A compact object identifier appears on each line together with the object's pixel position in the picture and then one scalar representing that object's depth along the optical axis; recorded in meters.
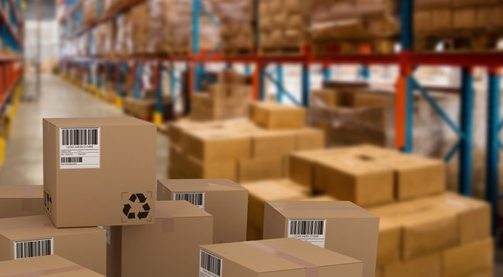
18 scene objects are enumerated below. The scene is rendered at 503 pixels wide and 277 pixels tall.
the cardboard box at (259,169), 5.17
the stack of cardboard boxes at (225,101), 8.03
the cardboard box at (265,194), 3.68
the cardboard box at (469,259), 3.64
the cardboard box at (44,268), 1.44
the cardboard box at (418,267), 3.41
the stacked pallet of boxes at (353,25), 5.04
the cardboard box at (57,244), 1.65
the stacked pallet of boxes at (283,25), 6.27
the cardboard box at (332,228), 1.89
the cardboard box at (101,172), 1.78
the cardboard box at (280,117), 5.47
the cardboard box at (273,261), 1.48
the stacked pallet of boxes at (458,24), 4.14
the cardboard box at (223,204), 2.21
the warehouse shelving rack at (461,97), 4.53
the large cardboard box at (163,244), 1.87
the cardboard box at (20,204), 2.16
